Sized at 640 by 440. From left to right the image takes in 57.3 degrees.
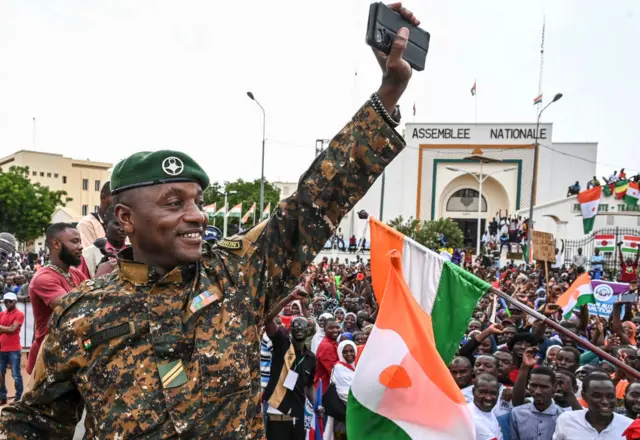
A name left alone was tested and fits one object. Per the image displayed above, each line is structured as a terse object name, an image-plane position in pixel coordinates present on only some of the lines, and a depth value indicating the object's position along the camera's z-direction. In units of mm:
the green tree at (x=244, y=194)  64681
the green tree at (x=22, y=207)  40344
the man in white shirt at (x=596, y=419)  4090
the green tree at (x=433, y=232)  36156
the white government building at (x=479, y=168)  46750
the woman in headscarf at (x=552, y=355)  6021
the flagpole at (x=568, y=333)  3373
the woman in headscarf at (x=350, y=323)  8984
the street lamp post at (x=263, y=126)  24325
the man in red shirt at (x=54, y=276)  3373
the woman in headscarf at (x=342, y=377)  6500
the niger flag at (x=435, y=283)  4297
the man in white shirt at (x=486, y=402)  4419
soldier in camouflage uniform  1583
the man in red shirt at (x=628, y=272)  14438
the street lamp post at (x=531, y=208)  20409
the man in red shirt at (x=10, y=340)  8539
